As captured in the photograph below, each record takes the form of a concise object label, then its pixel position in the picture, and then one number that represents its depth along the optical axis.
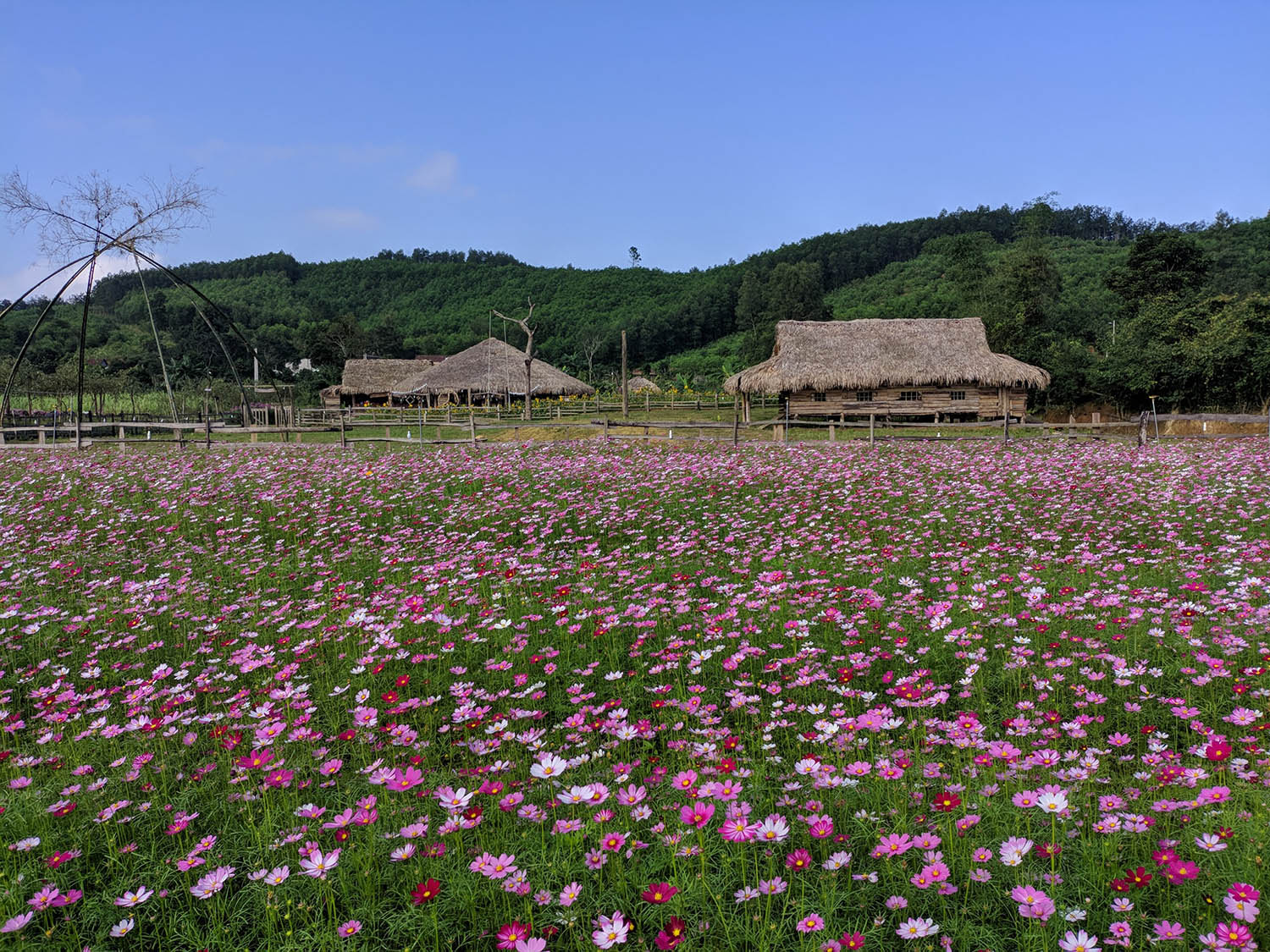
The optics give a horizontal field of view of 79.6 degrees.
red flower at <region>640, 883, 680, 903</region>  2.03
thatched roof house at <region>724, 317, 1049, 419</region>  31.20
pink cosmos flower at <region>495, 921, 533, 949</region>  2.00
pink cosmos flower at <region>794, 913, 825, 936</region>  2.07
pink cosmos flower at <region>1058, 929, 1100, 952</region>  1.94
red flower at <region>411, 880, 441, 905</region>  2.24
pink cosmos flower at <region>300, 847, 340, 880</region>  2.32
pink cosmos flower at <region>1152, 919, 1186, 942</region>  1.97
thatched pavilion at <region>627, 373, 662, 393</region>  56.44
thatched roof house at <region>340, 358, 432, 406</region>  56.81
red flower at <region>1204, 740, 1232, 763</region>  2.77
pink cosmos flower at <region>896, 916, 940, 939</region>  2.01
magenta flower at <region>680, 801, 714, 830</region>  2.24
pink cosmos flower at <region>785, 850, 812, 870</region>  2.27
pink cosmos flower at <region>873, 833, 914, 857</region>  2.39
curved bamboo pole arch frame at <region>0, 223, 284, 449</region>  17.02
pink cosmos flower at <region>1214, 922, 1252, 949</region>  1.85
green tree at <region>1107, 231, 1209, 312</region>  43.62
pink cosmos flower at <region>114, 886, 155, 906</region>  2.26
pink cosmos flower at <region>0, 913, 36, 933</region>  2.13
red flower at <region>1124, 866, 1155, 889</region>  2.15
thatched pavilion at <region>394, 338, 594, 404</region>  48.69
